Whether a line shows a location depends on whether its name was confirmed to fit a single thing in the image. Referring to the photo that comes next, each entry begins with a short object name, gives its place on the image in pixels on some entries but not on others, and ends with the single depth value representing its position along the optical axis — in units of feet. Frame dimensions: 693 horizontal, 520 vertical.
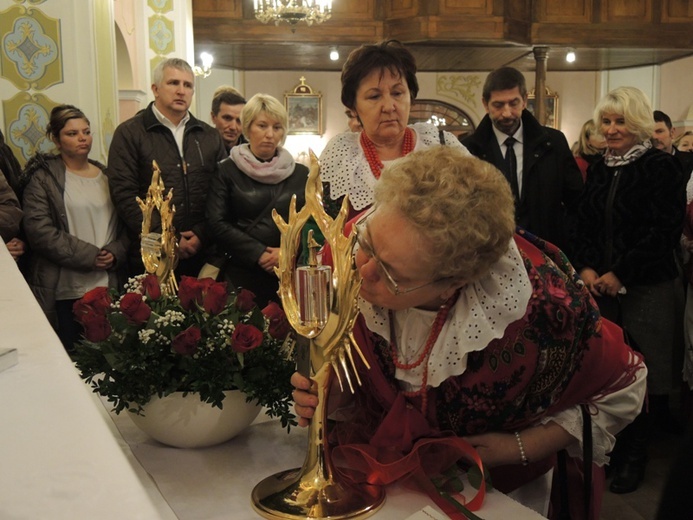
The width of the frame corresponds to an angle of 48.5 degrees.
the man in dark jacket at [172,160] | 11.76
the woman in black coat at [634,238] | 10.88
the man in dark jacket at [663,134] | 16.94
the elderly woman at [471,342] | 4.38
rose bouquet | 4.76
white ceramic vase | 4.87
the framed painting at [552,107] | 45.19
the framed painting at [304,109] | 43.62
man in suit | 11.70
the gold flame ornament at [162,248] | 6.04
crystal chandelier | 27.30
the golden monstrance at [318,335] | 4.06
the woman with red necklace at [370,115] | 7.77
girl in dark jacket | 11.60
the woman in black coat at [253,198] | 11.09
